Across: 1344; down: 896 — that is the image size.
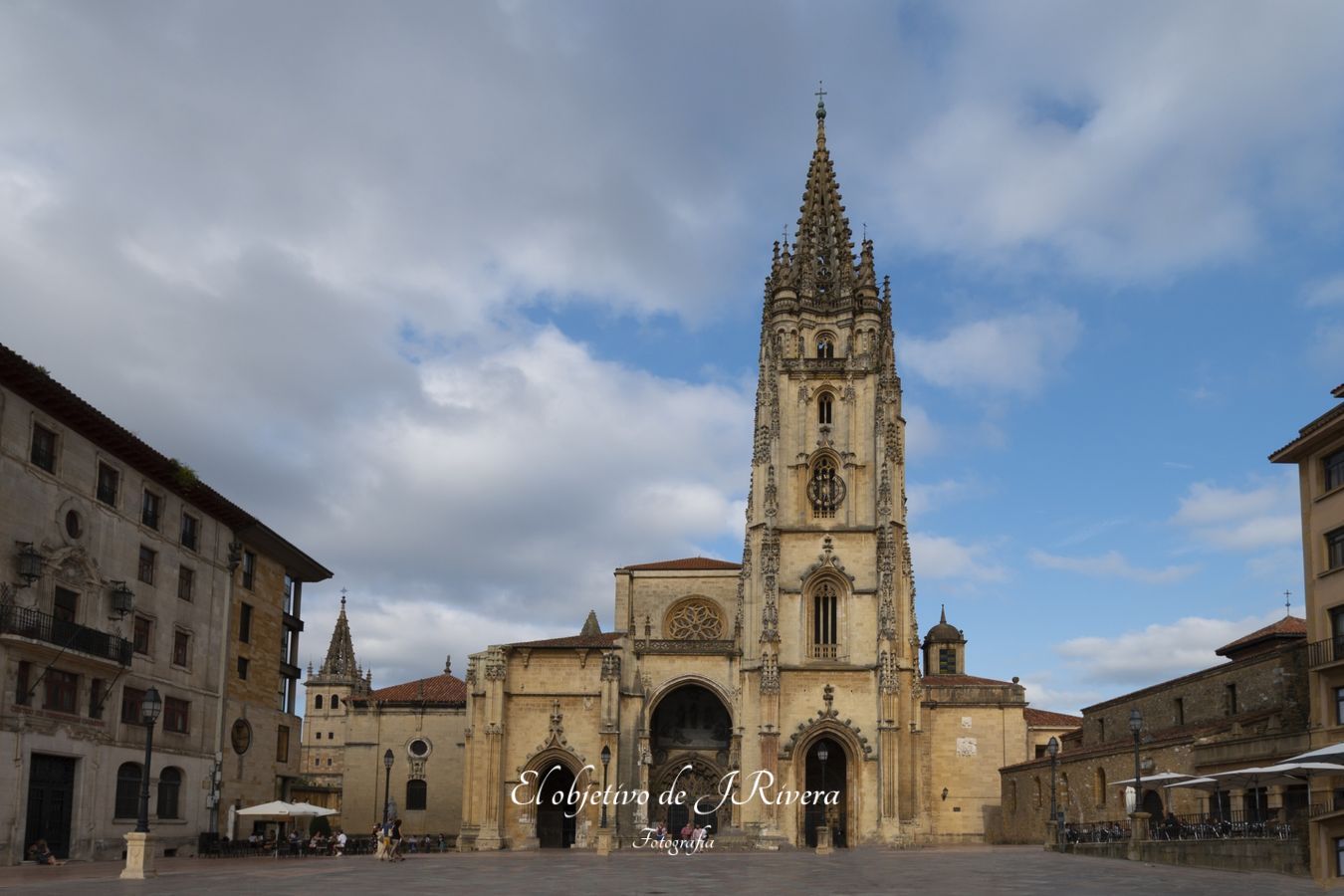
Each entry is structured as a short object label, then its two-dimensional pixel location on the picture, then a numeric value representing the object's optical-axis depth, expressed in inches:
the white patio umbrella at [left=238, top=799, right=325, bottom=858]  1690.0
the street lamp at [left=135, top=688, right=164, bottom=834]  1055.6
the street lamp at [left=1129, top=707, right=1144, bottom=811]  1305.4
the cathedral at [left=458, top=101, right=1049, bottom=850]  2219.5
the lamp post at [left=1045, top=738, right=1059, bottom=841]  1635.0
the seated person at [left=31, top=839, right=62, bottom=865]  1274.6
